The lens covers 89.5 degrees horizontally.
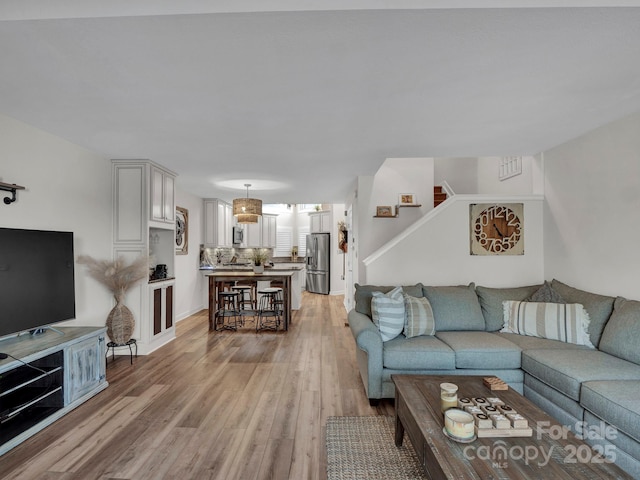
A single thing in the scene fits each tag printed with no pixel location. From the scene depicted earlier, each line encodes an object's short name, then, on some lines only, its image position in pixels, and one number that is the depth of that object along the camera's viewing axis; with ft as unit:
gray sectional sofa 6.56
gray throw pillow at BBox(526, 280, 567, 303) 10.70
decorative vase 12.88
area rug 6.39
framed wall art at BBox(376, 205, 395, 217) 16.35
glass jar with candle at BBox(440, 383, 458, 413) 5.84
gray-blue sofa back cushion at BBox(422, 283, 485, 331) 11.02
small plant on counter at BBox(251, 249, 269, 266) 19.30
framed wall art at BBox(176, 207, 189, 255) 20.02
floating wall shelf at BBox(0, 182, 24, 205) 8.82
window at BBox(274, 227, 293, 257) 34.53
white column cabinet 13.66
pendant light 17.70
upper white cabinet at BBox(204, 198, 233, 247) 23.76
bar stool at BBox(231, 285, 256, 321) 18.48
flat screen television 8.28
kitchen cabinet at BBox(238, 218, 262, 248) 29.58
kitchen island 17.81
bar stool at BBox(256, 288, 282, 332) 18.30
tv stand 7.64
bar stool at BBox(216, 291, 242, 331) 18.22
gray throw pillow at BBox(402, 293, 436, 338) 10.21
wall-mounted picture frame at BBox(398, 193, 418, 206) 16.87
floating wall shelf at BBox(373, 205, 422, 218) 16.75
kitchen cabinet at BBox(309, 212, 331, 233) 31.78
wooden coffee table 4.37
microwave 27.50
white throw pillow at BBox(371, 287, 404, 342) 9.86
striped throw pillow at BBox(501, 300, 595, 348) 9.55
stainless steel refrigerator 31.30
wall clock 13.30
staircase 21.33
